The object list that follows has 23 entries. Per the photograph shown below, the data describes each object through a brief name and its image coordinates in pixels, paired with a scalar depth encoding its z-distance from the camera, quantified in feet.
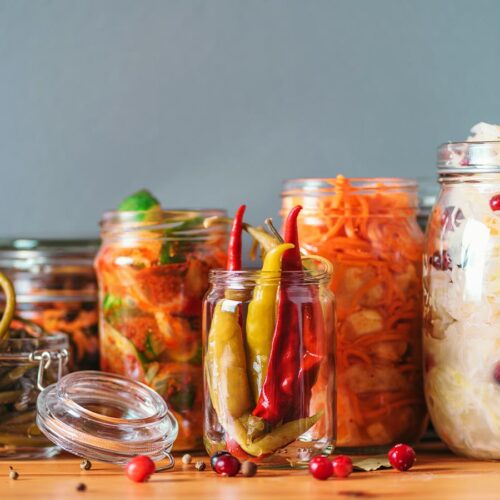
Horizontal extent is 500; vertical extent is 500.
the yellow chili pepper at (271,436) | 2.18
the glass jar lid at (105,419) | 2.20
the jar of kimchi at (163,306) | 2.40
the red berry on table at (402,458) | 2.21
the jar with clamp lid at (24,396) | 2.37
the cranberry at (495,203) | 2.26
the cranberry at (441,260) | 2.31
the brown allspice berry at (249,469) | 2.15
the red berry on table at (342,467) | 2.16
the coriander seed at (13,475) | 2.18
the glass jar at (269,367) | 2.19
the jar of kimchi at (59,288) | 2.59
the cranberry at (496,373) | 2.25
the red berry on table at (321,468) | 2.13
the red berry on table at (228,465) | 2.16
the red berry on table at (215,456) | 2.18
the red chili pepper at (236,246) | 2.28
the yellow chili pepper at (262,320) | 2.21
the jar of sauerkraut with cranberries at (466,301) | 2.26
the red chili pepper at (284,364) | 2.18
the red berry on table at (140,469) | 2.13
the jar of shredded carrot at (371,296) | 2.37
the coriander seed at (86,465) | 2.25
